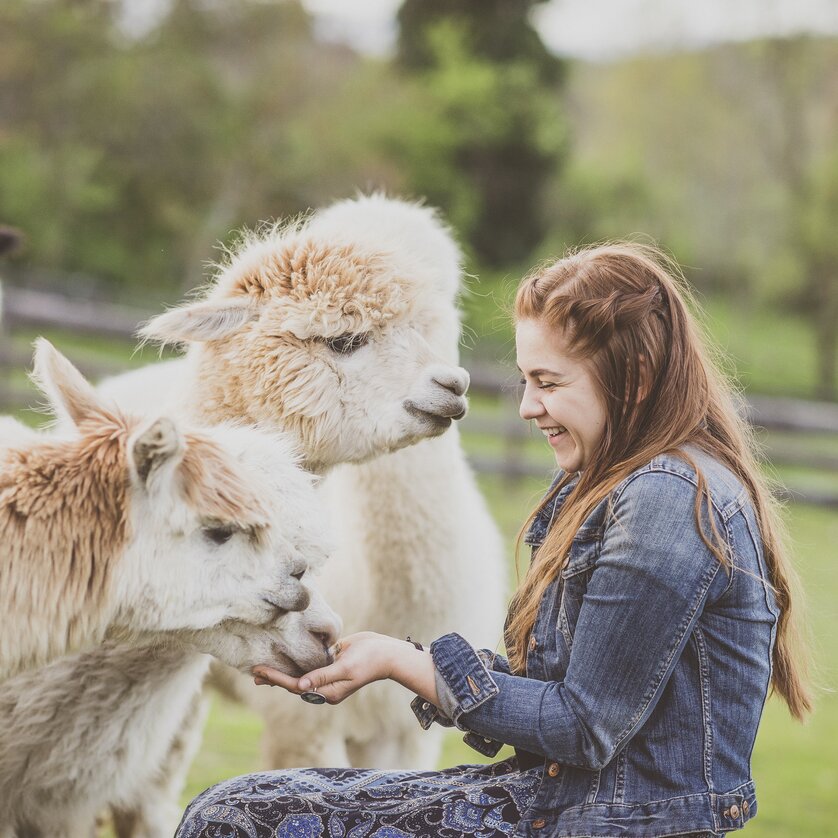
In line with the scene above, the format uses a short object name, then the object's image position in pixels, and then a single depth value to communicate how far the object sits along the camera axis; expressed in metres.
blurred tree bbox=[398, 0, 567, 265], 23.89
